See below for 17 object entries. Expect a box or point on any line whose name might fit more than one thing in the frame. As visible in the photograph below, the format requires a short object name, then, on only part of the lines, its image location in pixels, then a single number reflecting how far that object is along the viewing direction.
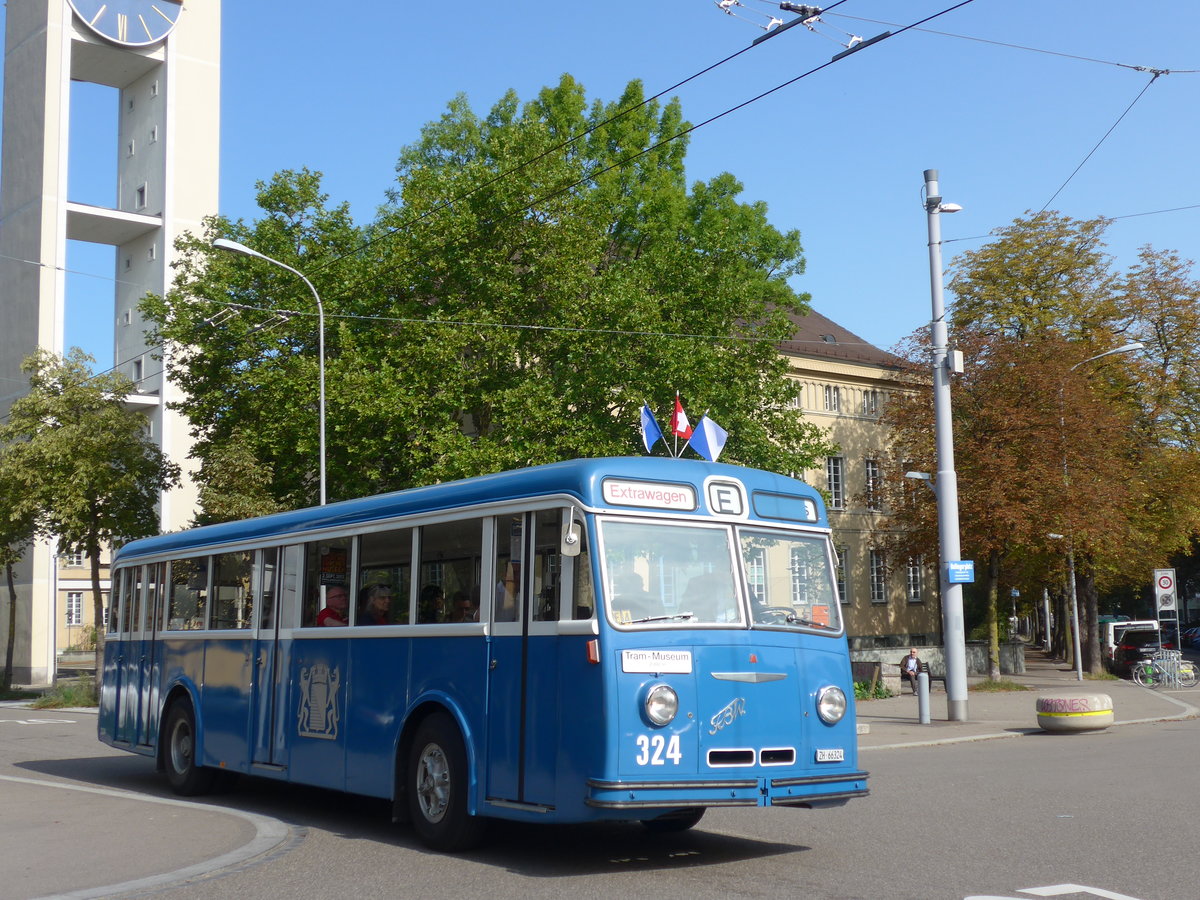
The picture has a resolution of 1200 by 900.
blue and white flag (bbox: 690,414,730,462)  16.69
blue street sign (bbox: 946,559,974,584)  23.59
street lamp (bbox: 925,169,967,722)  24.14
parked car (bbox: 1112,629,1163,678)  47.34
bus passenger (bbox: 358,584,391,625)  11.02
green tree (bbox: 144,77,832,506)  33.12
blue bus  8.77
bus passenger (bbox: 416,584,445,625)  10.37
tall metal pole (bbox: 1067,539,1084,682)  40.12
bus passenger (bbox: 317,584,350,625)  11.66
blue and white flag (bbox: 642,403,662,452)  18.26
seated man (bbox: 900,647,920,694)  35.97
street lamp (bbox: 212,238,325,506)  26.90
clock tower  55.19
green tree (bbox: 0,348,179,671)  36.62
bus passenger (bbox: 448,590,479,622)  9.98
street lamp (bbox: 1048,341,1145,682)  37.62
